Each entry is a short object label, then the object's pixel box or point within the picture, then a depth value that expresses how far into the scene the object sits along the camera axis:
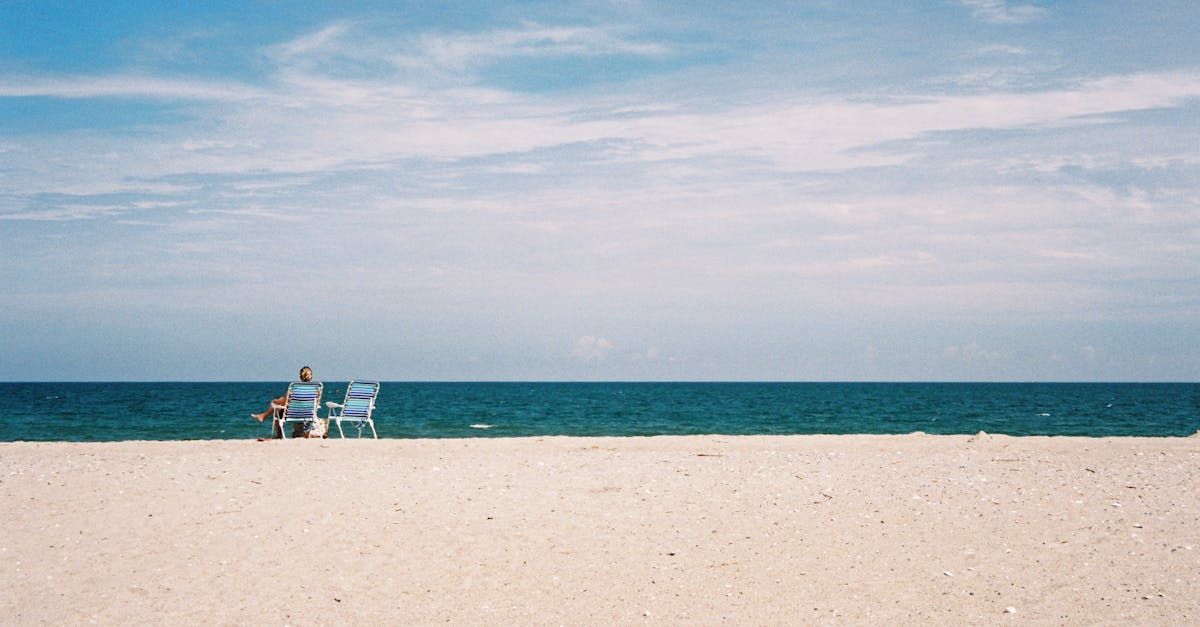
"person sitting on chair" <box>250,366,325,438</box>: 16.48
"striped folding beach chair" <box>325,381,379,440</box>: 16.95
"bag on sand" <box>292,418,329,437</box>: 16.52
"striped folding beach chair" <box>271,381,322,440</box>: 15.94
